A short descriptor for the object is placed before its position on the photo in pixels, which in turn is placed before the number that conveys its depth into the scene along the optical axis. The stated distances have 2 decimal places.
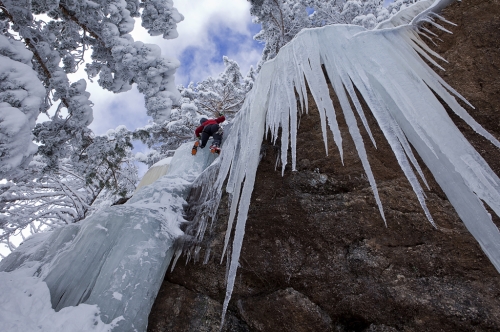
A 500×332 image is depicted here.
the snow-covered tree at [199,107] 10.21
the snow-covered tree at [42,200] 7.46
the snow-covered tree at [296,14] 8.18
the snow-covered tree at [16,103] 2.67
